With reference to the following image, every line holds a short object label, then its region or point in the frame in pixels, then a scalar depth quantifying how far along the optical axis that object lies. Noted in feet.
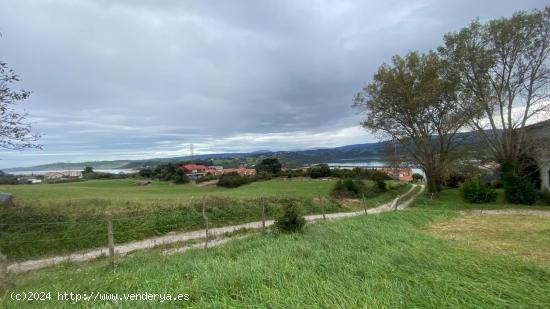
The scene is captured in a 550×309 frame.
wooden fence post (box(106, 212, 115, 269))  26.76
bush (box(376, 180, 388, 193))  121.68
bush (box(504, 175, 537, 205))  80.12
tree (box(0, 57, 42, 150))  32.19
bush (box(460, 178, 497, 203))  85.35
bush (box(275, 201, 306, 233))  34.68
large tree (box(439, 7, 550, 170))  81.82
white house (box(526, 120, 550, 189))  84.48
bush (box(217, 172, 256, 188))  158.00
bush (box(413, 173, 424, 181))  228.08
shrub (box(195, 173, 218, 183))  180.45
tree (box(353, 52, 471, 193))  98.27
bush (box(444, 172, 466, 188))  130.41
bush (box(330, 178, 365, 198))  107.26
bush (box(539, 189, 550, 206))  79.00
